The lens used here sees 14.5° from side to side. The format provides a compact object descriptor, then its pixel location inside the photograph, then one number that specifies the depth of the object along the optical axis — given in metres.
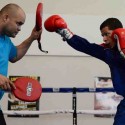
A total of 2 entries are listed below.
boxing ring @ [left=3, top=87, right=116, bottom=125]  4.83
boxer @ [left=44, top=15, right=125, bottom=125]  3.78
